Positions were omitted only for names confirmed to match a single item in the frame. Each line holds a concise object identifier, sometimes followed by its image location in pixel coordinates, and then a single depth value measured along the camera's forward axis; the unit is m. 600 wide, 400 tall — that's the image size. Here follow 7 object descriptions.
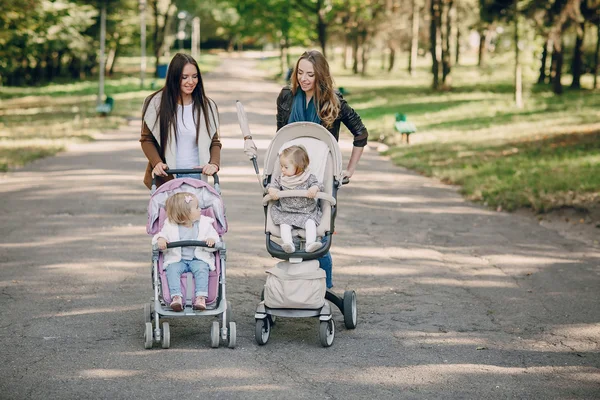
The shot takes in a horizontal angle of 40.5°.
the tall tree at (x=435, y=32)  36.19
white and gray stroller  5.91
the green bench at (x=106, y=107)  25.92
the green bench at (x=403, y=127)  19.25
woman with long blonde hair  6.21
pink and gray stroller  5.82
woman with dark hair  6.30
